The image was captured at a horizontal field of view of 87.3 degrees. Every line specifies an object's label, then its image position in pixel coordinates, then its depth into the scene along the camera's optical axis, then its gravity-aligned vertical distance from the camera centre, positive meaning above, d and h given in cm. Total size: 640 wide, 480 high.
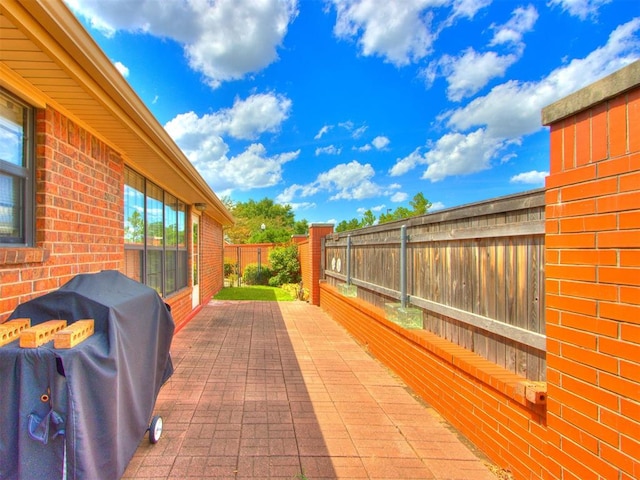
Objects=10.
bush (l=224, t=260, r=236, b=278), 1852 -131
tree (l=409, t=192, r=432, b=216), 2306 +292
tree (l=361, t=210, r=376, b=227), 3054 +256
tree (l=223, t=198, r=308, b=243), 2788 +320
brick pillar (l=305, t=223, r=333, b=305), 1009 -31
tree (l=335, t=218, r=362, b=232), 3552 +234
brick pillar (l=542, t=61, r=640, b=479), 151 -18
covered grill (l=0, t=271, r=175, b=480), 155 -75
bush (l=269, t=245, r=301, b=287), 1413 -84
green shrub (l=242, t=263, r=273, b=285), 1656 -154
